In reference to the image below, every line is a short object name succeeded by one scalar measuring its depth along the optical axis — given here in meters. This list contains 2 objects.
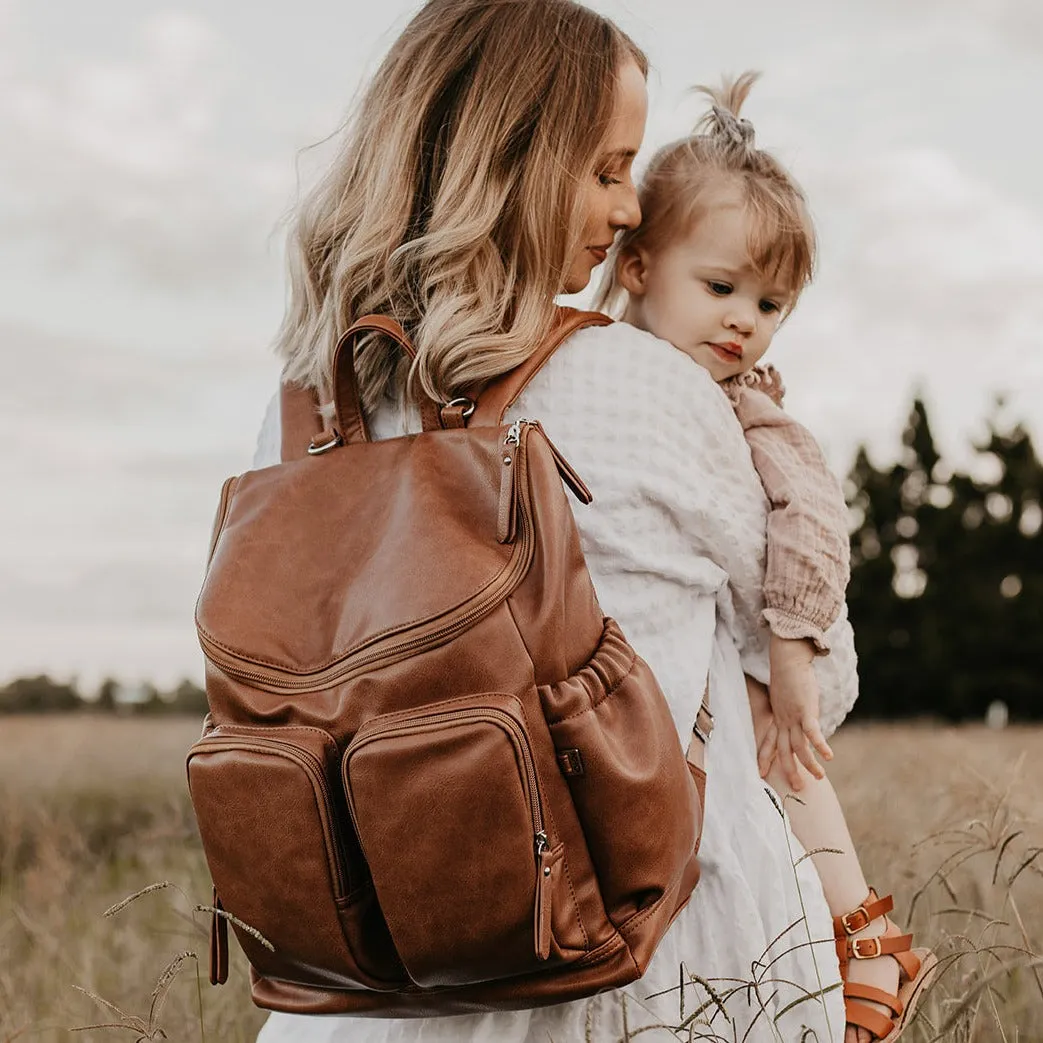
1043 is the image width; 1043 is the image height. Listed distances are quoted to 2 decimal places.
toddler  2.14
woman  1.98
